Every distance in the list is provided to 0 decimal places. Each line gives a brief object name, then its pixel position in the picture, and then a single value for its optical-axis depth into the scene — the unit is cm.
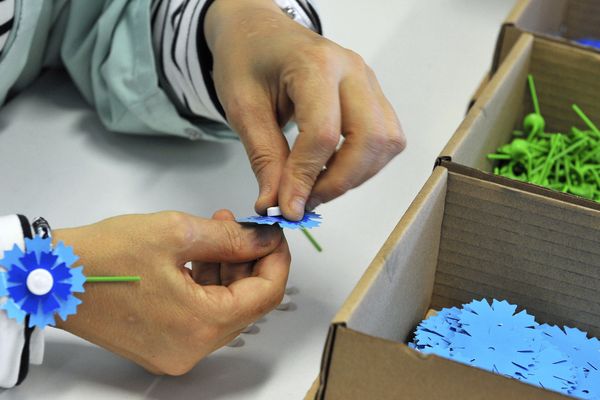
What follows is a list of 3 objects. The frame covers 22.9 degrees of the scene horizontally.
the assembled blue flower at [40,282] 71
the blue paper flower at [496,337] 76
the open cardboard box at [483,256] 74
